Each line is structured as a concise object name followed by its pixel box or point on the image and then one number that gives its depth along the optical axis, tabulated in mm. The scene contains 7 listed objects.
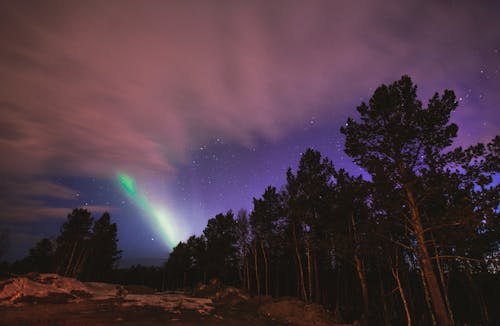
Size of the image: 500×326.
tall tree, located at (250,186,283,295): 35697
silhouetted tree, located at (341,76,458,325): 13305
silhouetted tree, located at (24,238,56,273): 57000
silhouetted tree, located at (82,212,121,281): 57344
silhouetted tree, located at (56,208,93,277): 49528
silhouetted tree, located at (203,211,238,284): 46719
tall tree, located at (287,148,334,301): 26264
